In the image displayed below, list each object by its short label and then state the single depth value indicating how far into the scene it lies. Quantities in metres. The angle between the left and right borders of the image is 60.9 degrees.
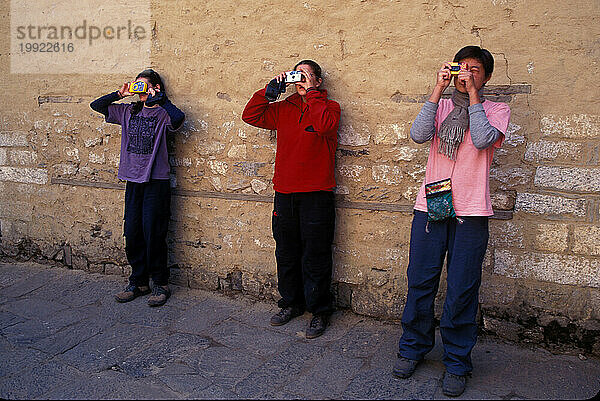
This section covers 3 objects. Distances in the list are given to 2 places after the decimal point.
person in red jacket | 3.50
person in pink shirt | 2.73
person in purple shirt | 4.17
